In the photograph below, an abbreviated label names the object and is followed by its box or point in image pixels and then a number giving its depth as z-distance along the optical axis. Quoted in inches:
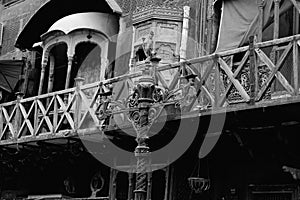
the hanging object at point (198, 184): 553.6
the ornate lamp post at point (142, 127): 491.6
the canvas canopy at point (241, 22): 549.8
